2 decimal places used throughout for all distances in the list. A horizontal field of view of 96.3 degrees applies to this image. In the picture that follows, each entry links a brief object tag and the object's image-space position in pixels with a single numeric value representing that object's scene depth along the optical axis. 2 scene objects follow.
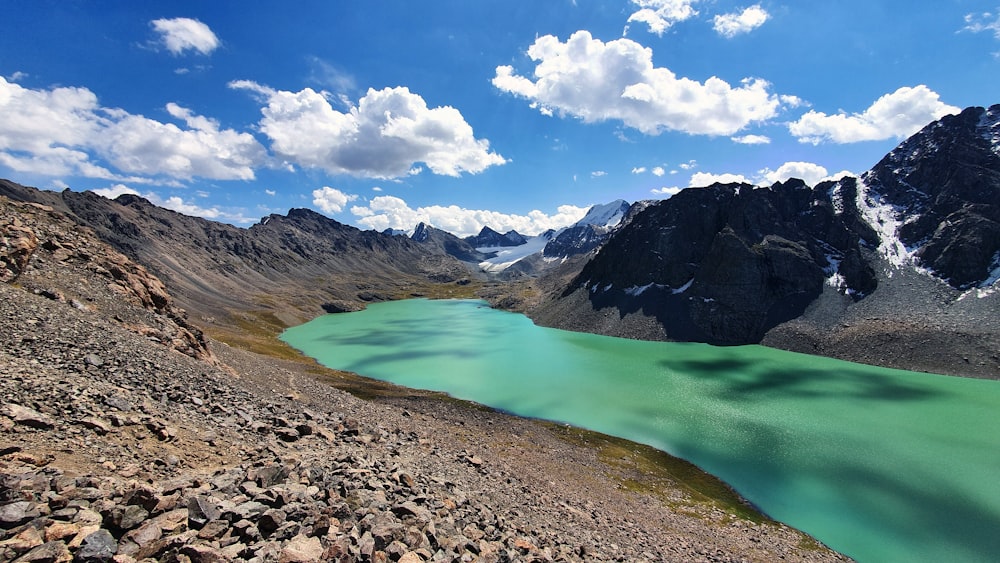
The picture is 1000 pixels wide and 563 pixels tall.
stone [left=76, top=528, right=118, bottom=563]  8.72
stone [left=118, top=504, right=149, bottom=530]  10.08
